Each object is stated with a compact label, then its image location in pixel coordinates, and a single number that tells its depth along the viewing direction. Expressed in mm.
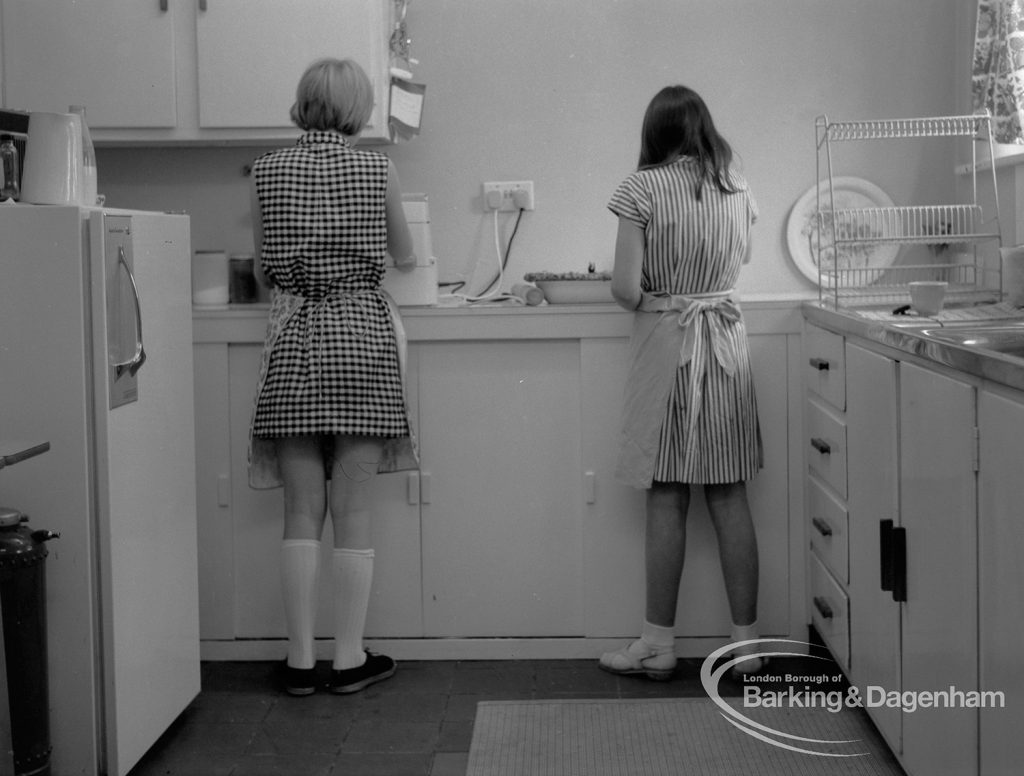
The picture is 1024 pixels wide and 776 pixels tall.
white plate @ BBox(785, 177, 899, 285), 3557
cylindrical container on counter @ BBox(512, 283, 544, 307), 3212
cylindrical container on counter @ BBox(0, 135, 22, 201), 2334
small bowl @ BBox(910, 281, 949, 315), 2516
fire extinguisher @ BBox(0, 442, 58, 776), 2160
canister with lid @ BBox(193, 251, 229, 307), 3270
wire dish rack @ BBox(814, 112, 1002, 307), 3031
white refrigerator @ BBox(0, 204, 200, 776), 2246
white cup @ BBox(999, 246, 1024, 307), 2582
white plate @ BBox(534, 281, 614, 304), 3197
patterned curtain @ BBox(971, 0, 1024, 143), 2812
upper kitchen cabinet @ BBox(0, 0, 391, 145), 3295
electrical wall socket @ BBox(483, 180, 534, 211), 3613
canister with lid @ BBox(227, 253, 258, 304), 3375
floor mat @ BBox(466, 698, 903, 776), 2504
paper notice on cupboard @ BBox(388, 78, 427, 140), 3416
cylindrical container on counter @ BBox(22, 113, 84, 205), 2281
